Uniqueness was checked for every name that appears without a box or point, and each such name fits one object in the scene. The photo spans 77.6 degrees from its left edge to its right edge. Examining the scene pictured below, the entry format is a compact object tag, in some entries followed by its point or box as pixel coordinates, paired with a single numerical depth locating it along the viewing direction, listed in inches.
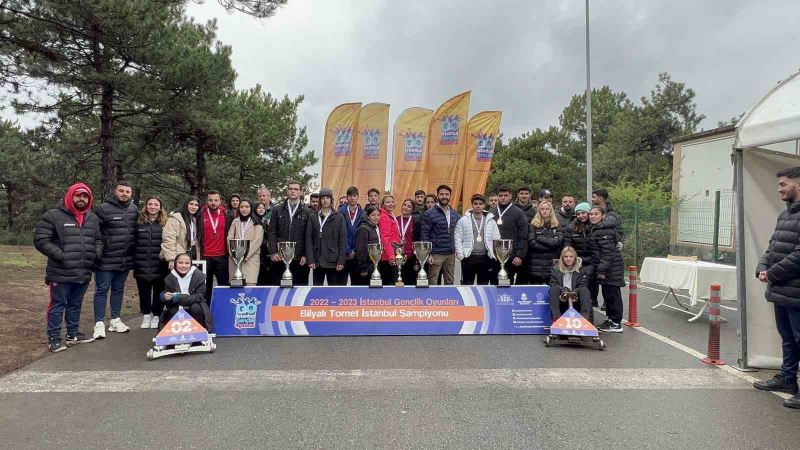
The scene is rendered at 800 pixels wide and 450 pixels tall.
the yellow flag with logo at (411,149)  538.3
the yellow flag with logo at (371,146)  532.1
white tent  209.3
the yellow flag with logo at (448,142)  540.1
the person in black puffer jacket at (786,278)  178.3
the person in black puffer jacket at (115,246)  265.6
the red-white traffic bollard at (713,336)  221.0
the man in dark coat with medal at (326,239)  297.4
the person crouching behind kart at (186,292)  244.1
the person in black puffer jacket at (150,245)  276.8
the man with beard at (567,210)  314.3
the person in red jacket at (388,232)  312.5
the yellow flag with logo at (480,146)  544.4
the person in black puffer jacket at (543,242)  288.5
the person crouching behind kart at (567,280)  262.4
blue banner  269.7
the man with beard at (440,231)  315.0
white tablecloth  313.4
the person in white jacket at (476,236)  305.6
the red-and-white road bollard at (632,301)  303.1
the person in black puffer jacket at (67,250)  239.0
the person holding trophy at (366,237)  302.7
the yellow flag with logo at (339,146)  533.0
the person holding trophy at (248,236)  296.0
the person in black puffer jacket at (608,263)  279.4
